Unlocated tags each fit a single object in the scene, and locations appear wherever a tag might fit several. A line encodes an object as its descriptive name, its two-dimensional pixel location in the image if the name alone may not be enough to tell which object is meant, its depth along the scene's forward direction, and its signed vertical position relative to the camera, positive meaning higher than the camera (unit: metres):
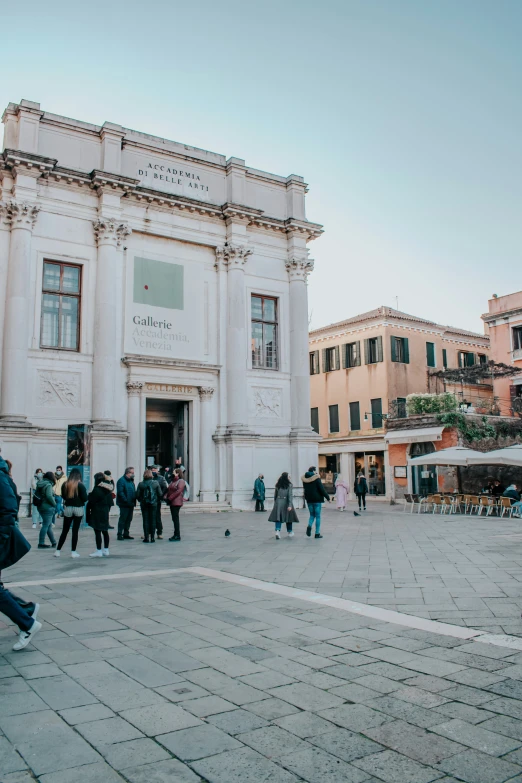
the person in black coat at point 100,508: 10.76 -0.40
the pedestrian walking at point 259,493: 21.91 -0.37
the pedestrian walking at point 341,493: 22.34 -0.43
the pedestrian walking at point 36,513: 15.22 -0.67
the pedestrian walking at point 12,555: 4.91 -0.56
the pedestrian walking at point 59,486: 15.42 -0.02
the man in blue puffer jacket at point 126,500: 13.27 -0.33
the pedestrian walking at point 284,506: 13.19 -0.51
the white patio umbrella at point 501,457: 18.75 +0.66
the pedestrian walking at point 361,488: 22.92 -0.28
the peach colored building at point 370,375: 34.31 +5.92
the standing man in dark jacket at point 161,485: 13.42 -0.07
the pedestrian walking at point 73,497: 10.20 -0.20
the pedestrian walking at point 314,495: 13.03 -0.28
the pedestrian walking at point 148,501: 12.87 -0.35
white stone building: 19.53 +6.11
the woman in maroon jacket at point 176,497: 13.11 -0.28
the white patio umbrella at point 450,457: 20.23 +0.72
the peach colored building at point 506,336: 32.56 +7.46
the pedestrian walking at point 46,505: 11.98 -0.38
